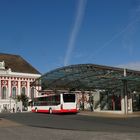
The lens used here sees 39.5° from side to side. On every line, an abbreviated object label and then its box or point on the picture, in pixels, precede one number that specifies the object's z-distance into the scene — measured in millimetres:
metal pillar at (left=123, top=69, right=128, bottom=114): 23817
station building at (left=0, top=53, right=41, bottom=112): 41792
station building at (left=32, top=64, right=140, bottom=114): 21224
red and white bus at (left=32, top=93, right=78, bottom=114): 24748
